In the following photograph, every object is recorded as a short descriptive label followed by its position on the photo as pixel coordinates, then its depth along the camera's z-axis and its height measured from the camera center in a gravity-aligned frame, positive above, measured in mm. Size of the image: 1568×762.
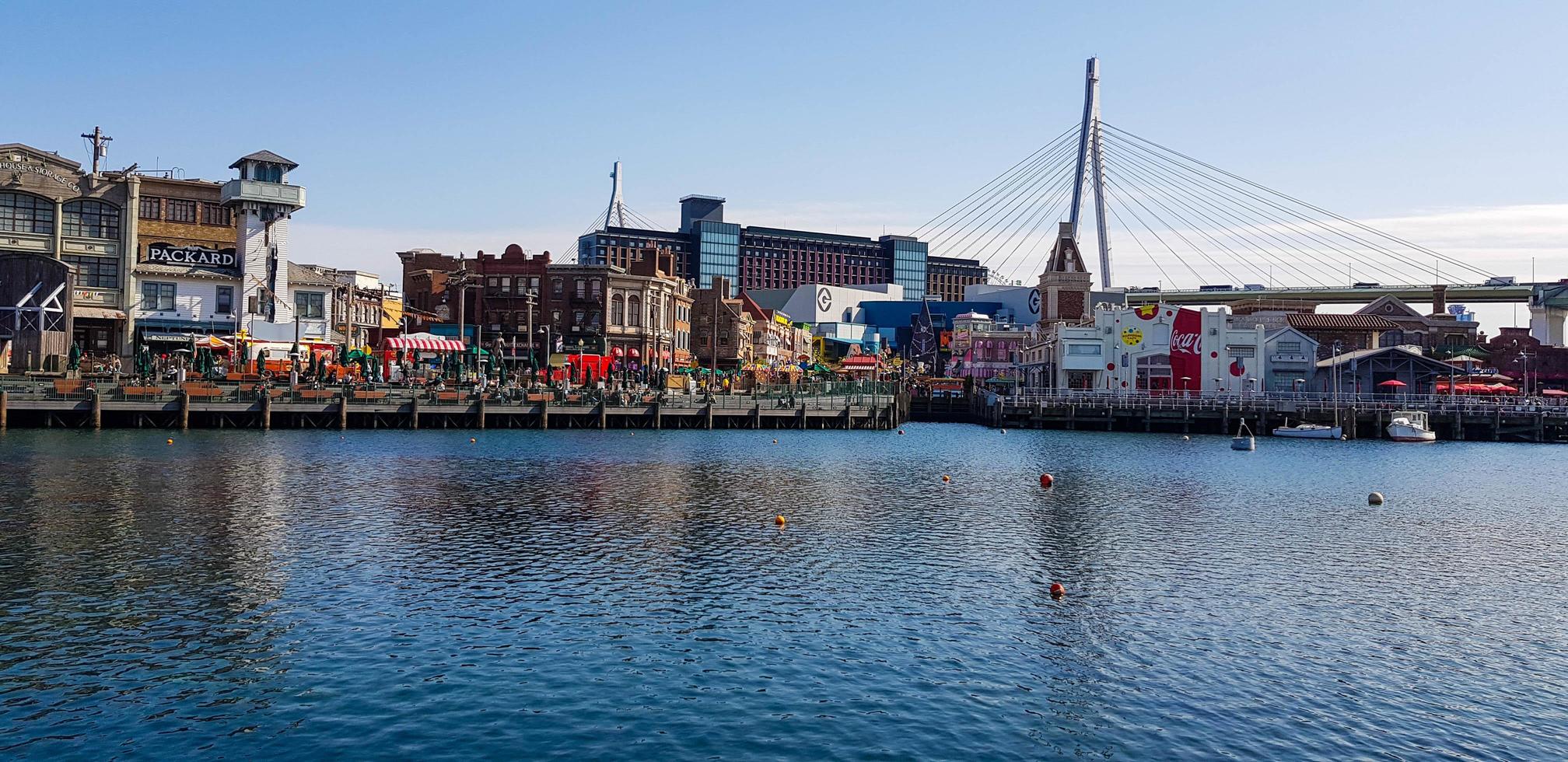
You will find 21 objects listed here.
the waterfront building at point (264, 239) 96812 +11543
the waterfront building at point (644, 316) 124250 +7585
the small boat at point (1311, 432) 97000 -2931
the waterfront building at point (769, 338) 173875 +7599
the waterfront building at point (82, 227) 89688 +11469
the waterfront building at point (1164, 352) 116750 +4220
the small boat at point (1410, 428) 97125 -2507
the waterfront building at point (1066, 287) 174625 +15574
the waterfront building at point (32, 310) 85312 +4783
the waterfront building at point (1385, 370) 118188 +2743
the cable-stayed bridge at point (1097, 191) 183875 +31611
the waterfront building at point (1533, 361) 141125 +4653
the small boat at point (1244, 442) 83456 -3322
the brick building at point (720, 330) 161500 +7812
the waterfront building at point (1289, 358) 121125 +3888
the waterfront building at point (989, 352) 163875 +5514
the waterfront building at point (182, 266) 93250 +8971
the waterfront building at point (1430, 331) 137250 +7754
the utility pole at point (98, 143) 96125 +18928
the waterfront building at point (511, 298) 123312 +8962
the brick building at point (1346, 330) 133250 +7424
